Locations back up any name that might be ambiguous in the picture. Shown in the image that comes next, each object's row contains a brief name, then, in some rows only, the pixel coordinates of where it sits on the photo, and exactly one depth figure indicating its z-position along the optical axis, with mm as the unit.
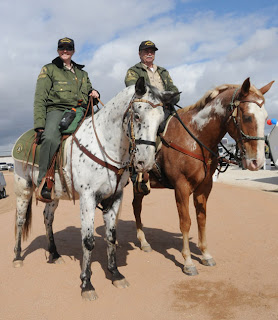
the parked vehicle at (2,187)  21984
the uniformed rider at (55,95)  4590
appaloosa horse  3598
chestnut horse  4145
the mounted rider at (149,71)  5805
